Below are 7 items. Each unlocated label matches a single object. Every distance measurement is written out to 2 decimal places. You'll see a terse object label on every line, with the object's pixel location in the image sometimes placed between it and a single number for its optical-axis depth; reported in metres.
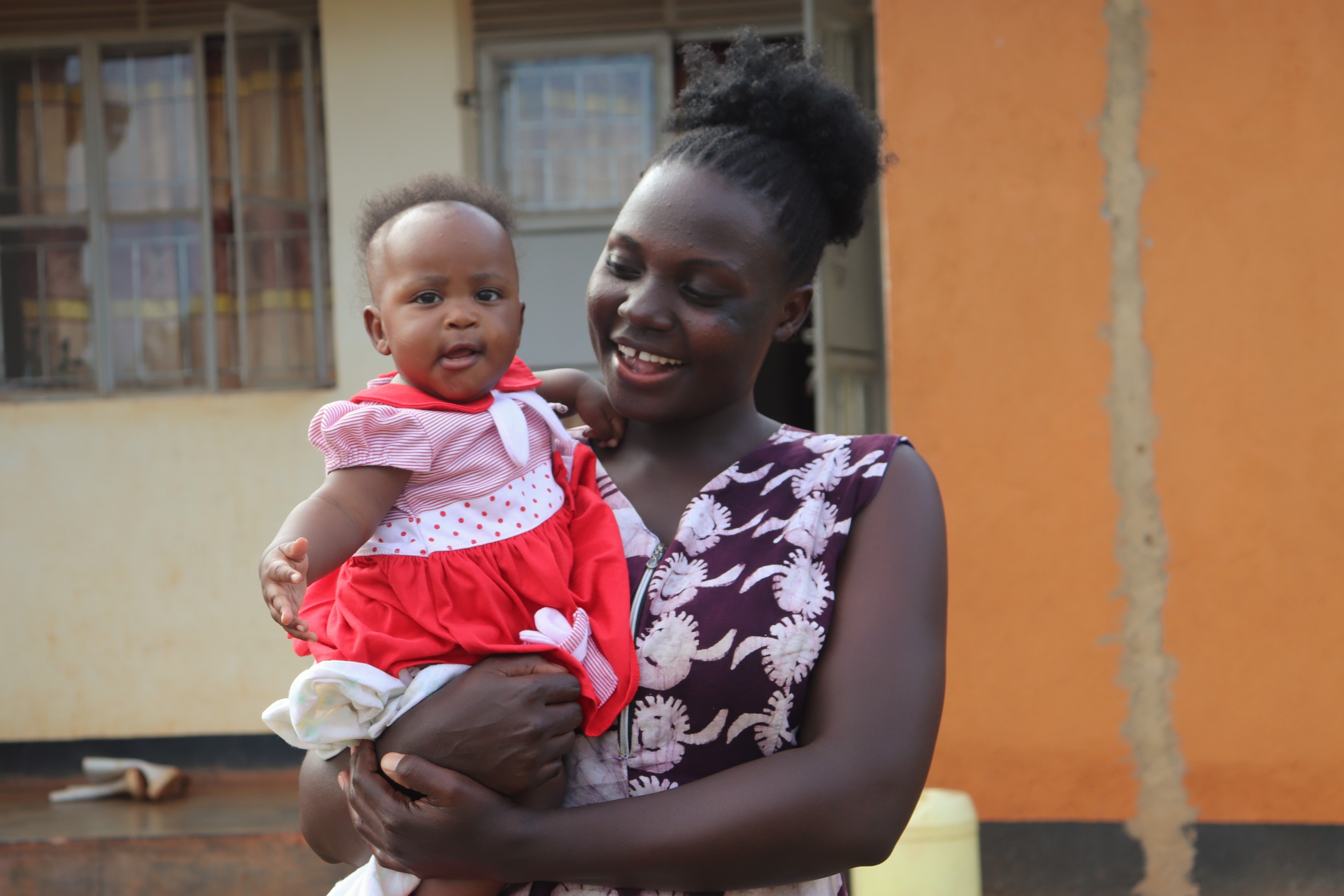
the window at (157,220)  6.24
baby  1.50
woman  1.41
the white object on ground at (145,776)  5.81
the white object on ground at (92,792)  5.88
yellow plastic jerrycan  3.55
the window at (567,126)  6.09
